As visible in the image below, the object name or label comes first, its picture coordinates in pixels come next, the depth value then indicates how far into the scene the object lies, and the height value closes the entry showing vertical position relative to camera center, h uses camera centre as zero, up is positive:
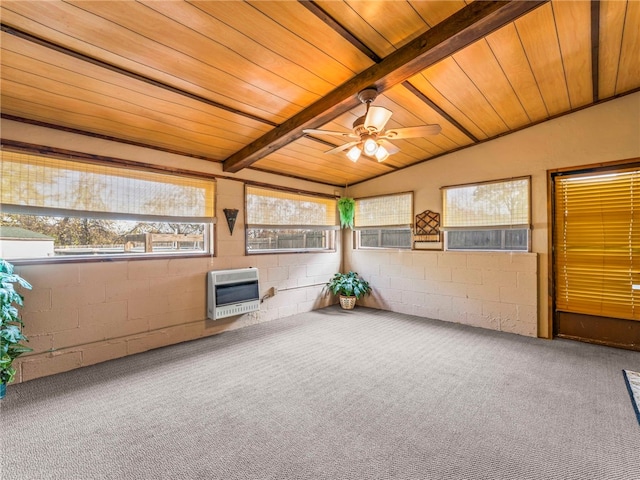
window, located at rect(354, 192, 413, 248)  4.95 +0.34
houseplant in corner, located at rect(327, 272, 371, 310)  5.19 -0.89
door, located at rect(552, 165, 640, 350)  3.26 -0.20
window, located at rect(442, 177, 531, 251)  3.87 +0.34
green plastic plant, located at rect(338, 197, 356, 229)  5.45 +0.57
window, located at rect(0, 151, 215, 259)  2.61 +0.32
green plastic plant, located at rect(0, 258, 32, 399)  2.16 -0.68
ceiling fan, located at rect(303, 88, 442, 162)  2.33 +0.94
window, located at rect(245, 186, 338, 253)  4.42 +0.31
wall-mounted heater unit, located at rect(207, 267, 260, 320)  3.74 -0.71
